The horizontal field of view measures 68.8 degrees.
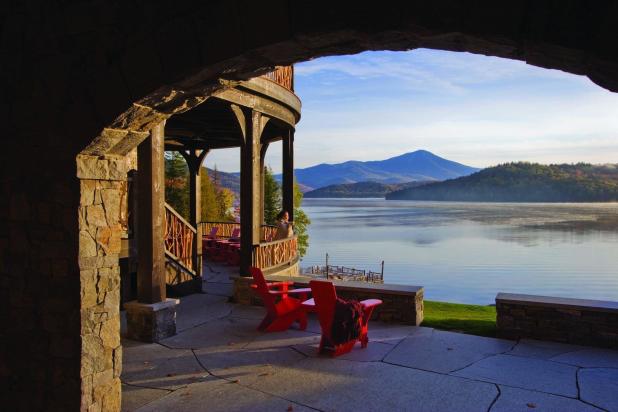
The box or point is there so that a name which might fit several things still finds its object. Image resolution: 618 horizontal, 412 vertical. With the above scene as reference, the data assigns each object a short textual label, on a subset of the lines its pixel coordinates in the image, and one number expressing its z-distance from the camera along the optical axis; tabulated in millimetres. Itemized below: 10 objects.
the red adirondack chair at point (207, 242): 13400
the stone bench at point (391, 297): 6914
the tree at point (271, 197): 36000
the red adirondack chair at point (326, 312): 5602
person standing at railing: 9945
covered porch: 6180
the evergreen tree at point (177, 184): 33000
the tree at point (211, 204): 36812
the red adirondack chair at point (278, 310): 6523
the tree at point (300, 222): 36022
